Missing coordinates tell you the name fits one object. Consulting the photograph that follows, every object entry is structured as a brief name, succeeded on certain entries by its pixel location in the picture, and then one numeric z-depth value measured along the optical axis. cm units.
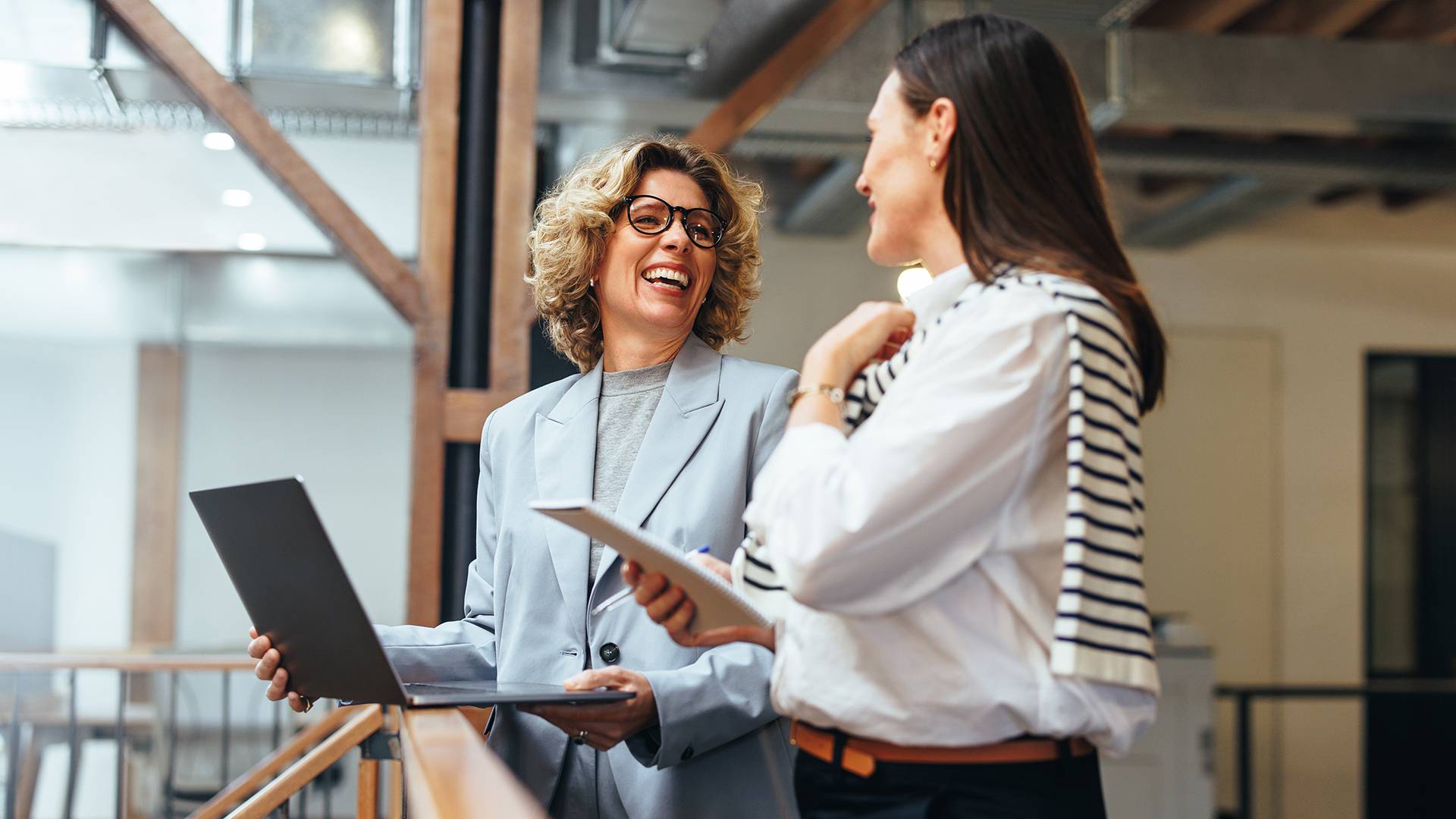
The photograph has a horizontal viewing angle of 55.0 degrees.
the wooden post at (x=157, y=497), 567
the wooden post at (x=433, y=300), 356
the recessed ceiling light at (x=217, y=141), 561
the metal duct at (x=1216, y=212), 619
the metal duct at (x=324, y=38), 445
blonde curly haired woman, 168
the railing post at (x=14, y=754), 323
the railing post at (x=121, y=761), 315
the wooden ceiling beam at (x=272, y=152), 338
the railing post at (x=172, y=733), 346
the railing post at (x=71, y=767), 338
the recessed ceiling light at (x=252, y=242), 580
